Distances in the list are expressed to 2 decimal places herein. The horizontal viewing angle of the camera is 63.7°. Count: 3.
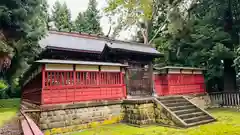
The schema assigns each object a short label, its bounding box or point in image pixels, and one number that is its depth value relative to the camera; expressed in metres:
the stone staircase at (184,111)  8.38
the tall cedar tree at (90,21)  33.91
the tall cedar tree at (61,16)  35.94
